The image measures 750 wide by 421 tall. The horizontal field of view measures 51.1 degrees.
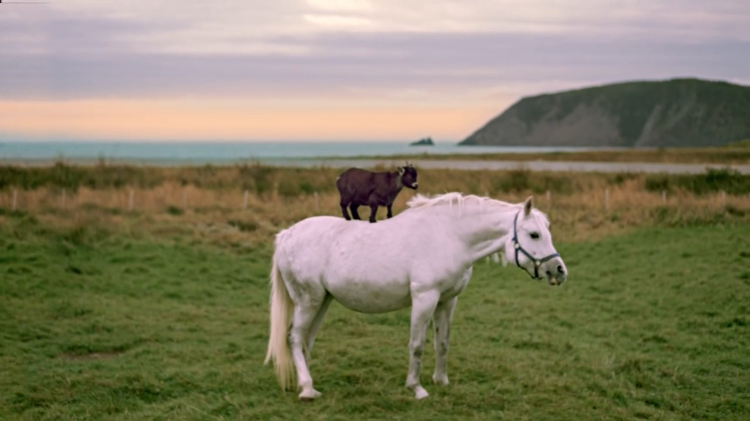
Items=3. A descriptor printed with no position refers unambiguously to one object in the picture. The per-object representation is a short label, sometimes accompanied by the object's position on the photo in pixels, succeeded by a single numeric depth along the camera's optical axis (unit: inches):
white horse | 280.4
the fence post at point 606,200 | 914.9
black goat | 268.8
